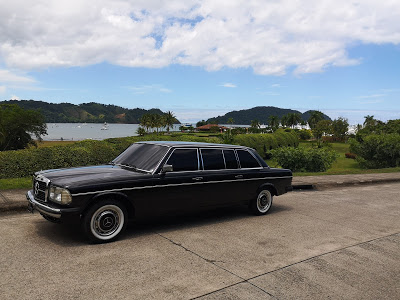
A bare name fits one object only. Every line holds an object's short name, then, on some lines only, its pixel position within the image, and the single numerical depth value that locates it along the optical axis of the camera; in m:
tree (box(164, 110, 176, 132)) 147.62
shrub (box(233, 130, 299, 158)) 41.09
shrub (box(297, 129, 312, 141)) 104.65
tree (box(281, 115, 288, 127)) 168.50
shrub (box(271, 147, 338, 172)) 25.91
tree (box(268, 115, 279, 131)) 173.88
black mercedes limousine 5.41
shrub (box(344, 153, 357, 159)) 49.84
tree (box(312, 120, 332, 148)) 96.94
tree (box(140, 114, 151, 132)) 142.15
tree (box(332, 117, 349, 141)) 101.62
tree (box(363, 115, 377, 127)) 126.35
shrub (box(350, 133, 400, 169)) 31.97
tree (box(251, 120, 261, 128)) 182.38
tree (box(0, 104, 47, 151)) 54.94
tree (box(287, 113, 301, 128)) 165.25
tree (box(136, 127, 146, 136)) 129.12
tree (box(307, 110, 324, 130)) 150.50
